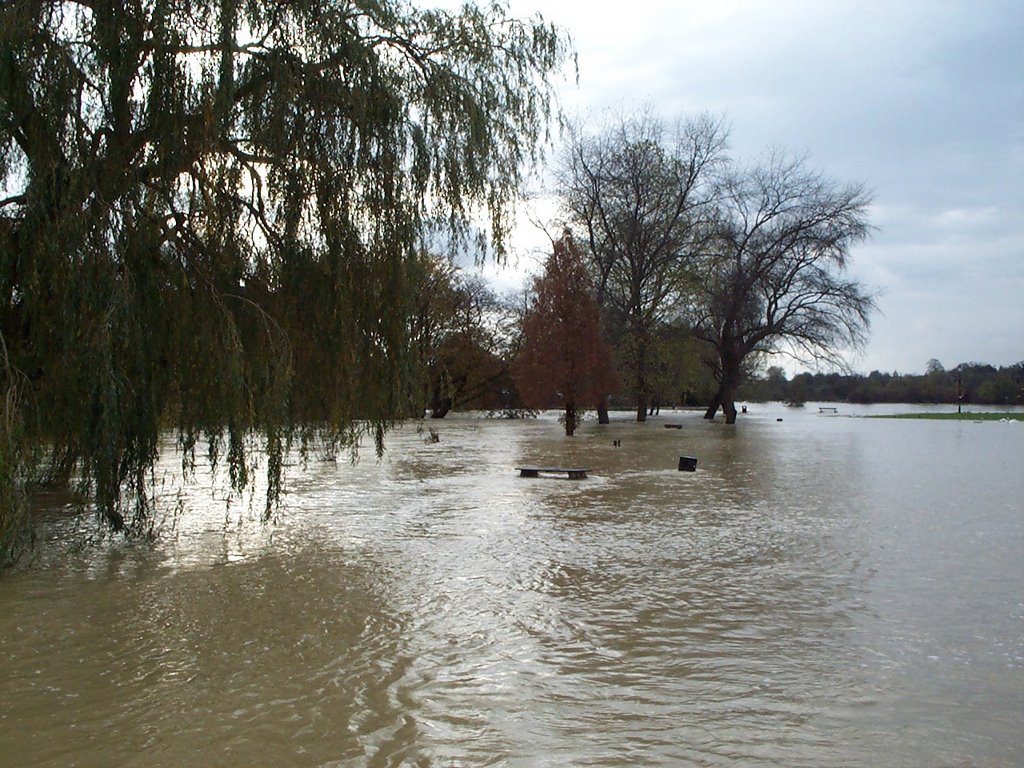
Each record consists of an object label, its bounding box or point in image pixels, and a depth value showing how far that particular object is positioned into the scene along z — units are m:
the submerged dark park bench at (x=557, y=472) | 16.97
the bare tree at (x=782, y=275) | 41.41
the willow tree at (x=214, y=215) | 7.72
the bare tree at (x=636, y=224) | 41.16
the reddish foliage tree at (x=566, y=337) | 34.22
